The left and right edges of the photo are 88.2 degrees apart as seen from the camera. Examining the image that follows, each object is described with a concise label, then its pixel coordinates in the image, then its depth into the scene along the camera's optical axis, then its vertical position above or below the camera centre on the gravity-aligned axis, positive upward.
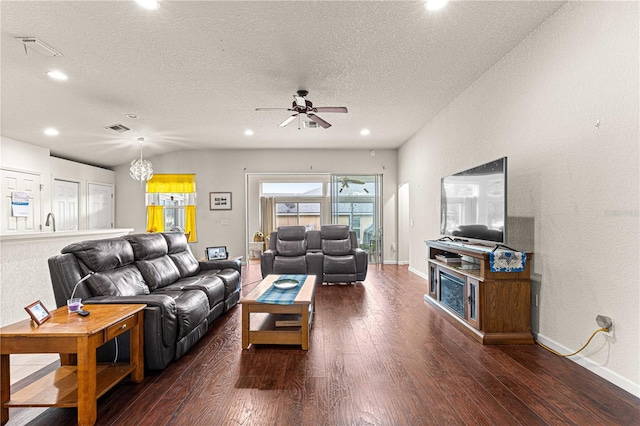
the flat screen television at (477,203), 2.92 +0.08
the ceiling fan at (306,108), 3.84 +1.22
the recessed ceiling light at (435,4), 2.46 +1.56
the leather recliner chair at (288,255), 5.34 -0.74
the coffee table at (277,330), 2.72 -0.98
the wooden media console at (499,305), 2.84 -0.82
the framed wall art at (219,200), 7.77 +0.24
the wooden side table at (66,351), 1.66 -0.71
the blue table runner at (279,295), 2.75 -0.75
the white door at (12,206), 5.31 +0.15
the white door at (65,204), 6.46 +0.13
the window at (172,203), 7.75 +0.18
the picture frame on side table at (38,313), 1.76 -0.56
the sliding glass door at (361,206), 7.81 +0.11
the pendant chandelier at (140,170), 6.10 +0.77
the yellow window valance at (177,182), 7.74 +0.67
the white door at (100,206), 7.33 +0.11
